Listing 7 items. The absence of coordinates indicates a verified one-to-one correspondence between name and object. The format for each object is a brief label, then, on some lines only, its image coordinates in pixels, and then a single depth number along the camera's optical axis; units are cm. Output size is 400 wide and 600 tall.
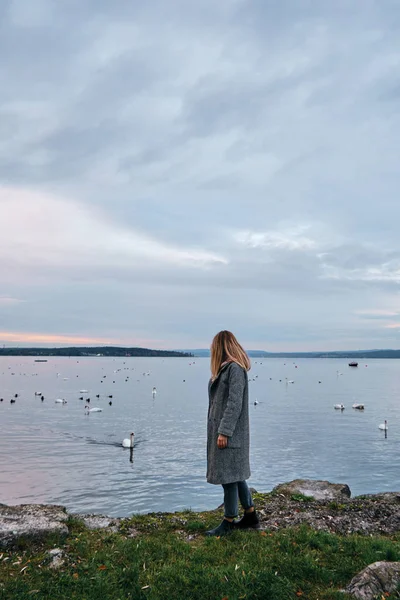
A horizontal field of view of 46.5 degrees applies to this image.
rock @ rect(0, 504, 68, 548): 637
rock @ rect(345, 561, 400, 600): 487
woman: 672
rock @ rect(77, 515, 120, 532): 758
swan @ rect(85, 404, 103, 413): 4241
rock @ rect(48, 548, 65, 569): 568
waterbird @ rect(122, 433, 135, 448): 2630
